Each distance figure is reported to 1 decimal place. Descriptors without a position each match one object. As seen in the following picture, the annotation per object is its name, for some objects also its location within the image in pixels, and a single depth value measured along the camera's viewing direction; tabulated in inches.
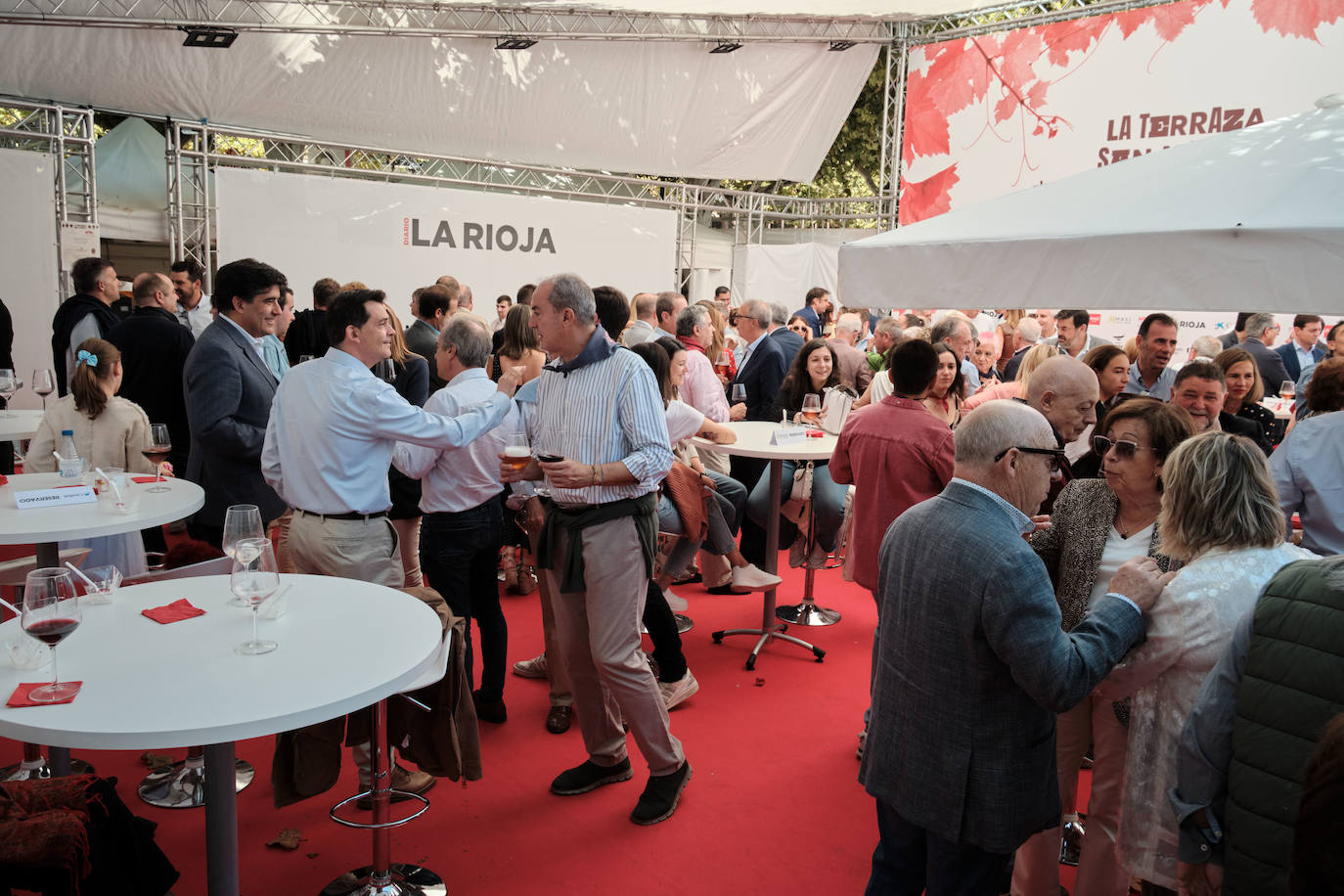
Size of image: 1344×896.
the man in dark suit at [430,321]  219.8
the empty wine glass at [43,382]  184.1
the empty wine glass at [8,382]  196.5
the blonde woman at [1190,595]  72.1
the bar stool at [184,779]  121.7
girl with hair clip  158.1
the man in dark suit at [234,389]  137.2
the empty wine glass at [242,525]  85.6
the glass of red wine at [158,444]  136.9
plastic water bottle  140.1
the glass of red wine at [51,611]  69.8
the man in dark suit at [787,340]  254.1
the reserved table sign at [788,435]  182.5
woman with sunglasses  94.2
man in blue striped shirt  115.9
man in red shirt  135.9
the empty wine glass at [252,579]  80.0
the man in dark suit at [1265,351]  285.2
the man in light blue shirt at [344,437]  114.3
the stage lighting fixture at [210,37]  335.0
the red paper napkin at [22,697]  68.2
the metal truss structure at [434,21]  320.5
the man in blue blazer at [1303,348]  317.4
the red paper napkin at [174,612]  87.1
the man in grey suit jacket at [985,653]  68.4
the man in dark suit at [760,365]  248.1
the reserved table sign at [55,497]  124.2
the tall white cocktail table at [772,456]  172.4
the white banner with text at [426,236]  368.2
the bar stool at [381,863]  101.5
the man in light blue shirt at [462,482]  137.3
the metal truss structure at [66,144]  320.2
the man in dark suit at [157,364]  197.3
